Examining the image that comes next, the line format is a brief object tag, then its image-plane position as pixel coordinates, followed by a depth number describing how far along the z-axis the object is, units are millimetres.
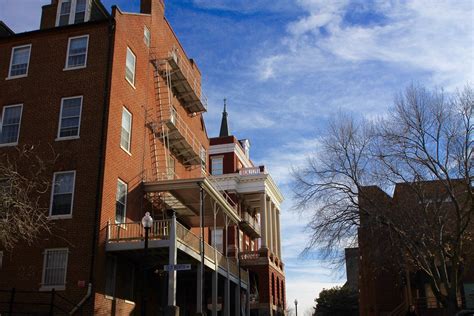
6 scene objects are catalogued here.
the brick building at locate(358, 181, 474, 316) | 26359
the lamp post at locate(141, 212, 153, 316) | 18109
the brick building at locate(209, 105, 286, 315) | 47531
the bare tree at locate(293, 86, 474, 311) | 23969
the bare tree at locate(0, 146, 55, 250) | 22266
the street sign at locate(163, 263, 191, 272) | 18694
